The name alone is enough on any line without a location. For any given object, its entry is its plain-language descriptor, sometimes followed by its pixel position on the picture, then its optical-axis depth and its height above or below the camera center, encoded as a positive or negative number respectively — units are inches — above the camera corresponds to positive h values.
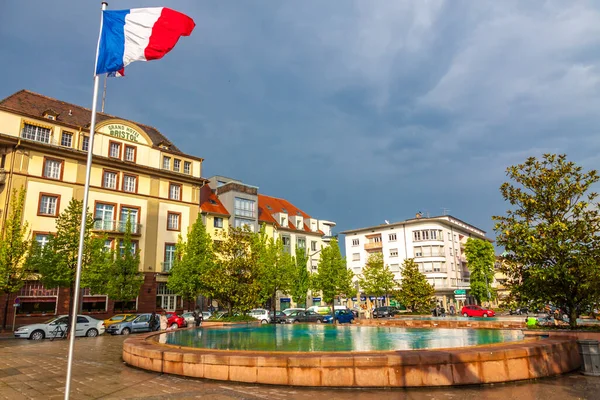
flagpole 275.3 +51.5
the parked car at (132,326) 1137.4 -94.6
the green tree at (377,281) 2287.2 +38.2
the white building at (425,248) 2787.9 +282.9
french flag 363.3 +229.0
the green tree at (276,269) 1777.8 +98.1
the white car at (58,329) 973.8 -86.3
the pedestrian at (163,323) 1052.5 -79.8
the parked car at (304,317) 1541.6 -106.8
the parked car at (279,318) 1532.0 -107.5
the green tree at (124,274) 1435.8 +66.9
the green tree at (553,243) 577.3 +61.0
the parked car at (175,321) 1285.7 -94.4
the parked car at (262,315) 1523.6 -93.7
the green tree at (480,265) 2792.8 +139.7
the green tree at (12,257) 1142.3 +106.8
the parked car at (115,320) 1202.0 -79.6
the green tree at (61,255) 1177.4 +114.7
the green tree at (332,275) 1996.8 +66.0
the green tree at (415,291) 1567.4 -16.0
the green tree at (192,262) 1626.5 +117.3
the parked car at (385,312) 1845.5 -110.9
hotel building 1375.5 +431.6
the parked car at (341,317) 1522.1 -108.8
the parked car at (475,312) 1959.9 -125.2
